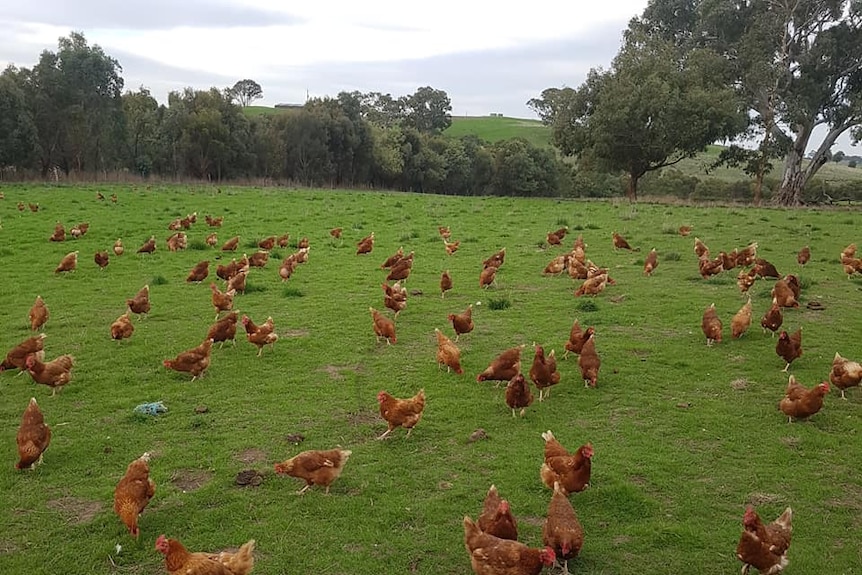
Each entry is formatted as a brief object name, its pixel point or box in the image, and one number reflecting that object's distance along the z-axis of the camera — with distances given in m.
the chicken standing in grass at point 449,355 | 10.49
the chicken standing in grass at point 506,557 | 5.27
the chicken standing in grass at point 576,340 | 11.00
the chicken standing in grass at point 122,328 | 11.90
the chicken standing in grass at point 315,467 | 6.95
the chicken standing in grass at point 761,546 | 5.53
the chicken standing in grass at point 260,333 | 11.31
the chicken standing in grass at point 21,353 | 10.37
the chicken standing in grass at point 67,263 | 17.80
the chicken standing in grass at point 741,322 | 11.91
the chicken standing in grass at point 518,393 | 8.73
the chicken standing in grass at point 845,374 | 9.22
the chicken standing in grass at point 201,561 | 5.32
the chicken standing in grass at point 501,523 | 5.78
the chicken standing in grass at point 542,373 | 9.30
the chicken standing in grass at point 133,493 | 6.20
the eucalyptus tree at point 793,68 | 43.56
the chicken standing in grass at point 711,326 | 11.66
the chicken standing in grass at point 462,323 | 11.95
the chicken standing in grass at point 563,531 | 5.62
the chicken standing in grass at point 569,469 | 6.66
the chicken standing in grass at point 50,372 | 9.53
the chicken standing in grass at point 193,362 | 10.19
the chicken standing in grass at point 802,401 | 8.46
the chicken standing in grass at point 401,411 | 8.22
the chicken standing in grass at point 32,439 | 7.36
